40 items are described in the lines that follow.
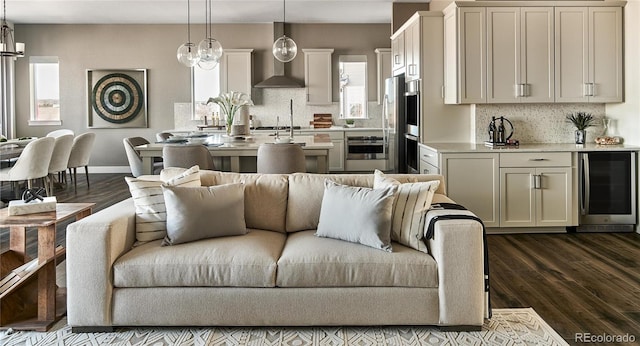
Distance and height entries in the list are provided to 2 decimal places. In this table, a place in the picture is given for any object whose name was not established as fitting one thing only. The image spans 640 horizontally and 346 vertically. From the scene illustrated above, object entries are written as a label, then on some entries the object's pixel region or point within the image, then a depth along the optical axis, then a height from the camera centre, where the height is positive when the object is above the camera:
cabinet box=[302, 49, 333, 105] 10.56 +1.35
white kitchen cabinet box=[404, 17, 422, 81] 6.49 +1.16
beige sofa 3.04 -0.70
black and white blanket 3.12 -0.36
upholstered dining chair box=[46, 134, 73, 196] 8.03 -0.04
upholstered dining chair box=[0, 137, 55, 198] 7.23 -0.12
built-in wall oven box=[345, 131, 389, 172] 10.11 -0.01
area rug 2.98 -0.96
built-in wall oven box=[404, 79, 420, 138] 6.58 +0.50
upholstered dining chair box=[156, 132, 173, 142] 7.94 +0.22
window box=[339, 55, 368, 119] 10.74 +1.18
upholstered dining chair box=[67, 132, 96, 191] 8.92 +0.03
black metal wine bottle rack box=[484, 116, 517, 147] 5.84 +0.17
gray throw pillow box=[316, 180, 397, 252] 3.22 -0.36
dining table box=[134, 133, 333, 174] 5.61 +0.01
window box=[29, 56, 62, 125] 10.89 +1.13
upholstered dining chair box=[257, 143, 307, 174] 5.14 -0.06
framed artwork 10.86 +1.00
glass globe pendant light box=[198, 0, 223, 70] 6.99 +1.18
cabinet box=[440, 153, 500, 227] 5.52 -0.28
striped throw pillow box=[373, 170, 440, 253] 3.27 -0.35
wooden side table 3.17 -0.73
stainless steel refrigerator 7.54 +0.38
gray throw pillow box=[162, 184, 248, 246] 3.31 -0.35
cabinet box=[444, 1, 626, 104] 5.79 +0.97
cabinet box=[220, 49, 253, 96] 10.48 +1.43
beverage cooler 5.49 -0.39
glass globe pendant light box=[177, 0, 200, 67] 7.21 +1.19
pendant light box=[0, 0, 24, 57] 7.76 +1.49
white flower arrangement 6.66 +0.57
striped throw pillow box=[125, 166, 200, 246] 3.40 -0.34
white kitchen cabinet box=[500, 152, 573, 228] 5.49 -0.38
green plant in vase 5.95 +0.27
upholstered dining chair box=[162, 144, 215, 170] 5.33 -0.03
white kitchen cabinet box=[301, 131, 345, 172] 10.12 +0.00
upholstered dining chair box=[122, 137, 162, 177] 6.89 -0.06
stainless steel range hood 10.28 +1.28
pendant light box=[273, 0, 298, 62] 6.96 +1.21
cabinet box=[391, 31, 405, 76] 7.51 +1.30
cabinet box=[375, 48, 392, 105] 10.56 +1.49
